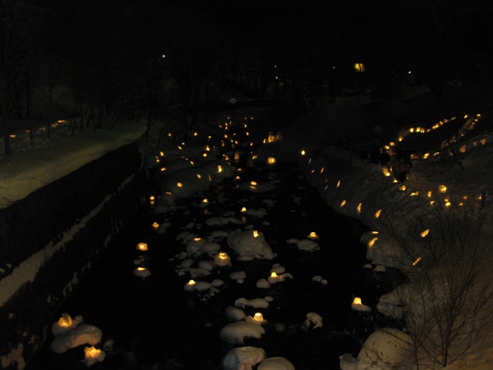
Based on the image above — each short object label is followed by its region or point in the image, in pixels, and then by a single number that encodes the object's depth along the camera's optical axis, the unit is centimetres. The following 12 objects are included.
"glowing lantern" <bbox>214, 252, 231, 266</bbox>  1466
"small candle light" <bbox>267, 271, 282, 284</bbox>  1352
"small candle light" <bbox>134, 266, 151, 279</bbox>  1394
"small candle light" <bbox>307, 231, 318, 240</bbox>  1711
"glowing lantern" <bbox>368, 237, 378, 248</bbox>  1538
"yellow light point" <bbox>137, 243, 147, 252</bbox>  1600
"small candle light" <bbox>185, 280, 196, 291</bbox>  1310
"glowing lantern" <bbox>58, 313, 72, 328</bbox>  1114
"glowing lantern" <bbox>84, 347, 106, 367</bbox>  984
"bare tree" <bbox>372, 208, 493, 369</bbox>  780
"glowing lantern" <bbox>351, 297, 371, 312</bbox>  1186
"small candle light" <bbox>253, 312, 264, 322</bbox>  1130
